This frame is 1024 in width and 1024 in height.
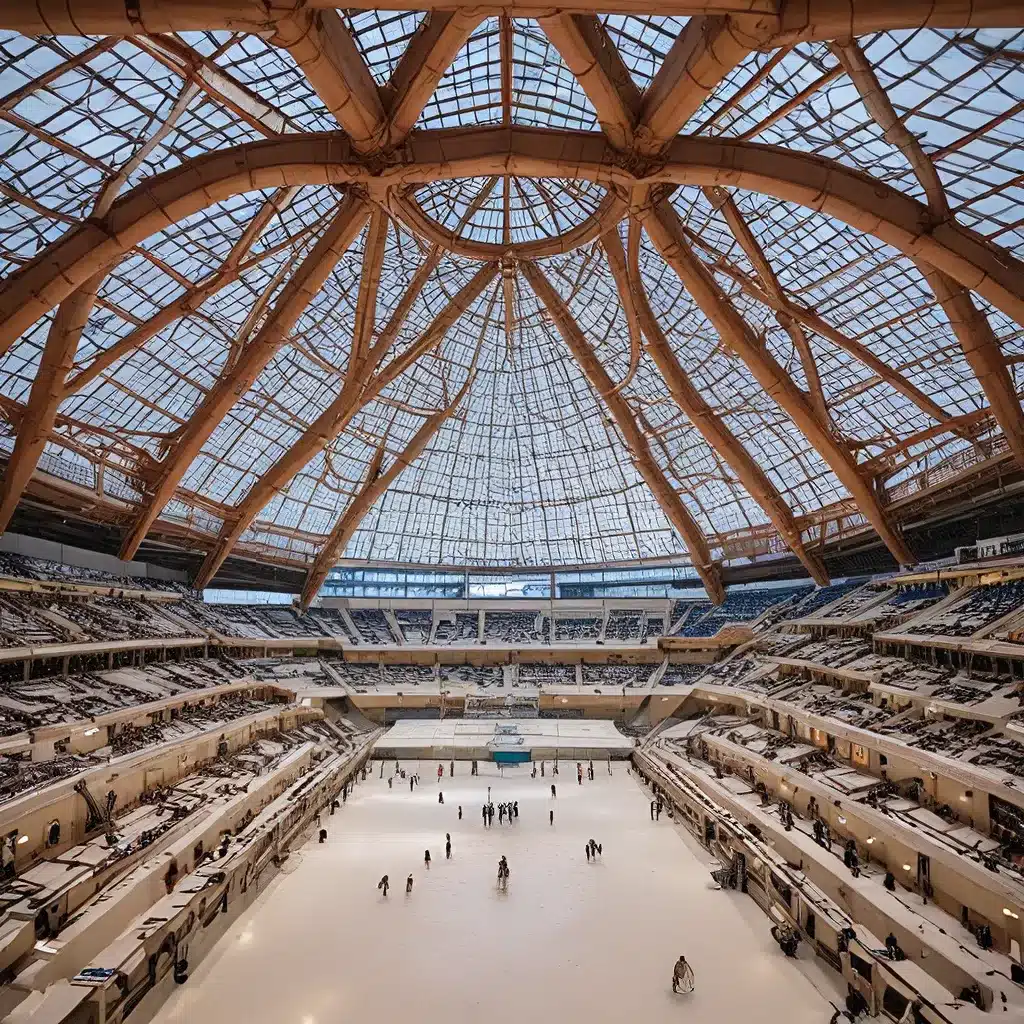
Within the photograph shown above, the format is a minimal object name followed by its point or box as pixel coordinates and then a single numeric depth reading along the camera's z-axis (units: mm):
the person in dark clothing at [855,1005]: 15648
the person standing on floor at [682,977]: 16891
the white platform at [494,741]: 43156
